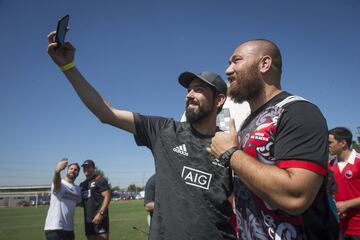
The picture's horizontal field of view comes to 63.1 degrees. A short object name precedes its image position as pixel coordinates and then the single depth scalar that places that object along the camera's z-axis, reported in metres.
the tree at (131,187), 147.12
